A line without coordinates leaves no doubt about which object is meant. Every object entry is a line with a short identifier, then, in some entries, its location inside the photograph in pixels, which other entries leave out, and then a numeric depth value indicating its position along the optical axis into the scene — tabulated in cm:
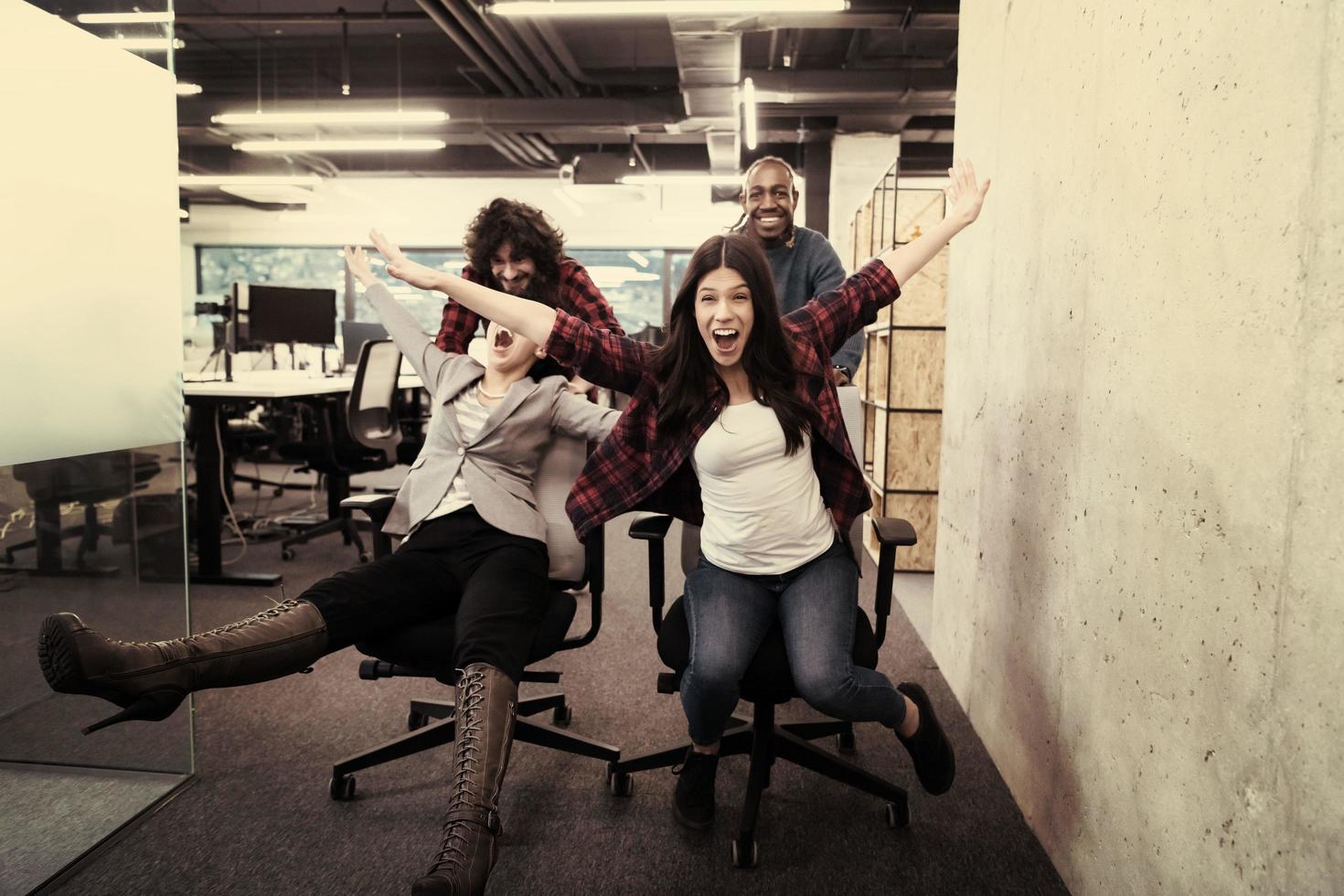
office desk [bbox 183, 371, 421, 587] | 375
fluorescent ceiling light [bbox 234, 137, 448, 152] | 712
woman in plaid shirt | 180
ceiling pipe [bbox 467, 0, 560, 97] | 621
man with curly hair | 235
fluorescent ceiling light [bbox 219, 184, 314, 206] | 827
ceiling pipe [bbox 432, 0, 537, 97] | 588
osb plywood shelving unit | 406
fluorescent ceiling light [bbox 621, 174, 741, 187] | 872
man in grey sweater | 261
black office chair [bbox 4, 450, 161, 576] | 182
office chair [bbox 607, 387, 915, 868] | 178
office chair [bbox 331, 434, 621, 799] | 185
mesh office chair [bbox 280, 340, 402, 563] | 430
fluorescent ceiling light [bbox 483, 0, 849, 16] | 460
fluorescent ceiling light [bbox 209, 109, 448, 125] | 626
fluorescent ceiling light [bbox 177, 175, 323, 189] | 776
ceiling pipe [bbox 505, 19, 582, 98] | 647
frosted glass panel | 170
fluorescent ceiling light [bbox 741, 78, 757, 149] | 635
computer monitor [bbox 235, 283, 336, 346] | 538
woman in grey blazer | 151
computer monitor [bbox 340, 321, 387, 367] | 702
